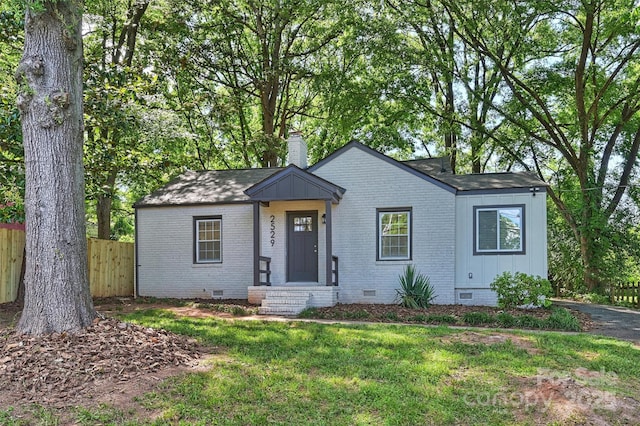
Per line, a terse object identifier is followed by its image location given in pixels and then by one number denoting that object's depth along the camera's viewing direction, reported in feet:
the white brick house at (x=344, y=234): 42.16
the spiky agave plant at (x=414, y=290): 39.96
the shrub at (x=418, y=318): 33.53
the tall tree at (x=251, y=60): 63.26
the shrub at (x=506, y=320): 31.91
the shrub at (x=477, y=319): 32.55
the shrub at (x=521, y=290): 38.19
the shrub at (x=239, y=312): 36.50
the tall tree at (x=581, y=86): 57.31
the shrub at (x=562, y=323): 31.04
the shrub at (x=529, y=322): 31.55
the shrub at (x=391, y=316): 34.17
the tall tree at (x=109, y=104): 31.55
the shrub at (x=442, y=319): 32.96
